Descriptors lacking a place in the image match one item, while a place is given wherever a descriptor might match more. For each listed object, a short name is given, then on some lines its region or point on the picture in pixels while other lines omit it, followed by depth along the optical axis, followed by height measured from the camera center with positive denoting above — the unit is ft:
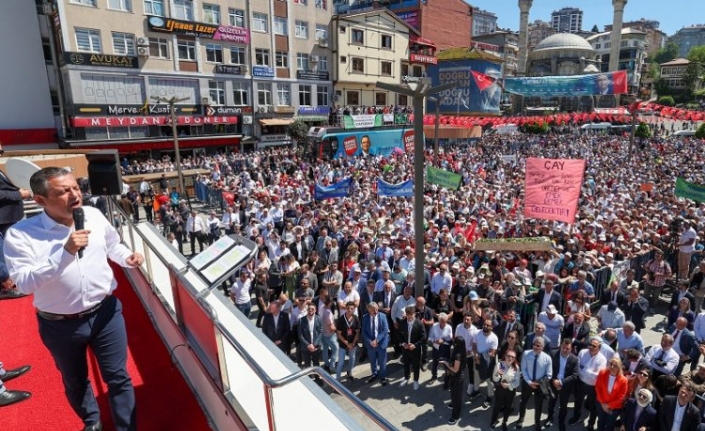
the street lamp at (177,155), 59.45 -4.13
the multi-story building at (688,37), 598.75 +106.79
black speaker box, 17.80 -1.93
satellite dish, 15.71 -1.56
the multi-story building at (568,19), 607.82 +135.38
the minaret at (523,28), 259.80 +53.20
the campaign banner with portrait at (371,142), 96.32 -4.95
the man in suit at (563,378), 22.62 -13.41
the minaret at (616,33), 231.71 +45.27
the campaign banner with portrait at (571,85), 162.50 +12.42
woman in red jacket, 20.49 -12.83
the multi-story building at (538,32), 479.58 +93.89
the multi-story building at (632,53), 322.75 +46.26
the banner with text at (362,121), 102.06 +0.09
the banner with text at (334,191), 52.16 -8.12
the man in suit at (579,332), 24.80 -12.14
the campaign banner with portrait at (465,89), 184.87 +12.72
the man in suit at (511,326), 25.27 -11.99
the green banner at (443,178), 45.96 -6.27
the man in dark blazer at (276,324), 27.35 -12.46
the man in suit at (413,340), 26.53 -13.24
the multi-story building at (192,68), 91.15 +13.47
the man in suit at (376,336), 26.91 -13.11
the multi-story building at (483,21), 420.36 +94.03
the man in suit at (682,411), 18.25 -12.34
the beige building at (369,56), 133.08 +21.01
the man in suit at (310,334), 26.89 -12.91
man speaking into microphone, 8.61 -3.35
